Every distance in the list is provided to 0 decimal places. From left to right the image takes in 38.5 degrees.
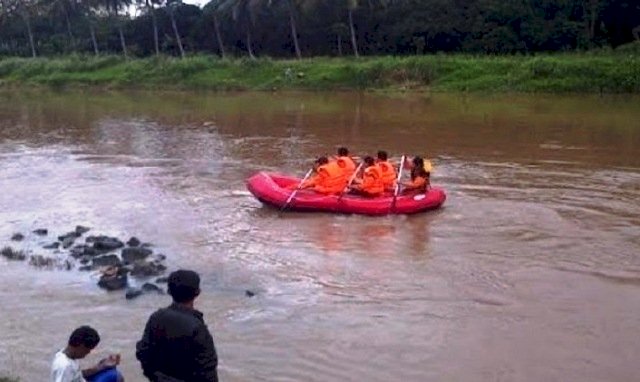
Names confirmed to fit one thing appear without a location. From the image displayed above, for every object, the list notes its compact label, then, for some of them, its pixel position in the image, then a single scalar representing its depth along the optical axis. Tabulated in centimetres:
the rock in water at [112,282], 1073
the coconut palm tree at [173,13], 5262
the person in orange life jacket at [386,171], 1501
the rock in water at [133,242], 1262
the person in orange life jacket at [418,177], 1488
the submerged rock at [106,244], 1245
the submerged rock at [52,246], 1278
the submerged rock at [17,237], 1332
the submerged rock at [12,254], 1223
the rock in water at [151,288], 1062
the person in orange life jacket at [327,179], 1490
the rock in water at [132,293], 1040
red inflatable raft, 1447
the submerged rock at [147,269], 1129
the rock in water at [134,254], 1192
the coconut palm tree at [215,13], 5212
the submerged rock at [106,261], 1170
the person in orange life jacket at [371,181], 1488
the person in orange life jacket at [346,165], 1501
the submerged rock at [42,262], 1182
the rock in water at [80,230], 1348
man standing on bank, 505
